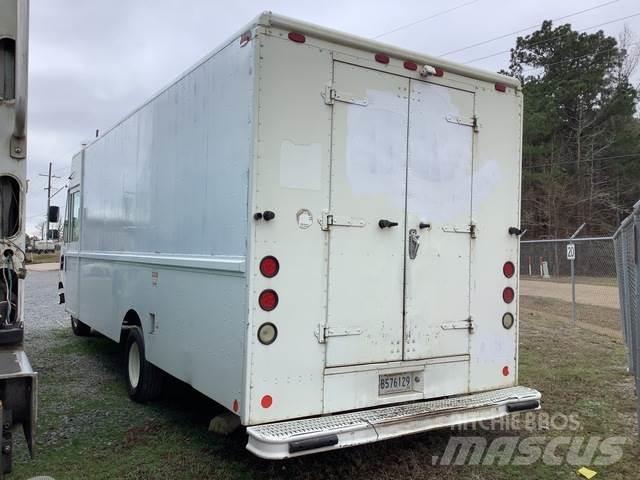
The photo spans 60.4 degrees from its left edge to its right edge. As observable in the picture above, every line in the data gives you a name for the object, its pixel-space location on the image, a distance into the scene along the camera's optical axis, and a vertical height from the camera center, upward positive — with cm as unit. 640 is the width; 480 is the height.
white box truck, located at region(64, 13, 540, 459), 381 +7
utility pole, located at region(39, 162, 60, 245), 6662 +668
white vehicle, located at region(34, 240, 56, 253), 6148 -69
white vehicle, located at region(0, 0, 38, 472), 344 +47
